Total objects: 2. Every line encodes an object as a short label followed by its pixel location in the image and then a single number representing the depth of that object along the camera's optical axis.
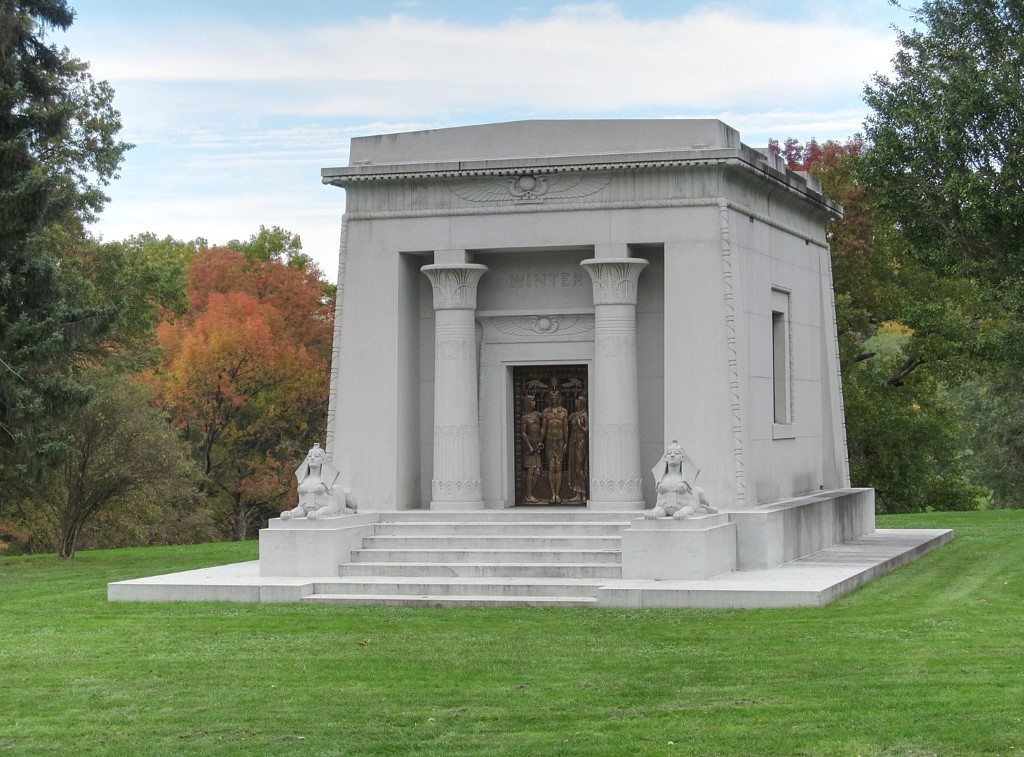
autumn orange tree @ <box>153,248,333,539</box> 41.34
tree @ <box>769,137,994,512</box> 37.34
